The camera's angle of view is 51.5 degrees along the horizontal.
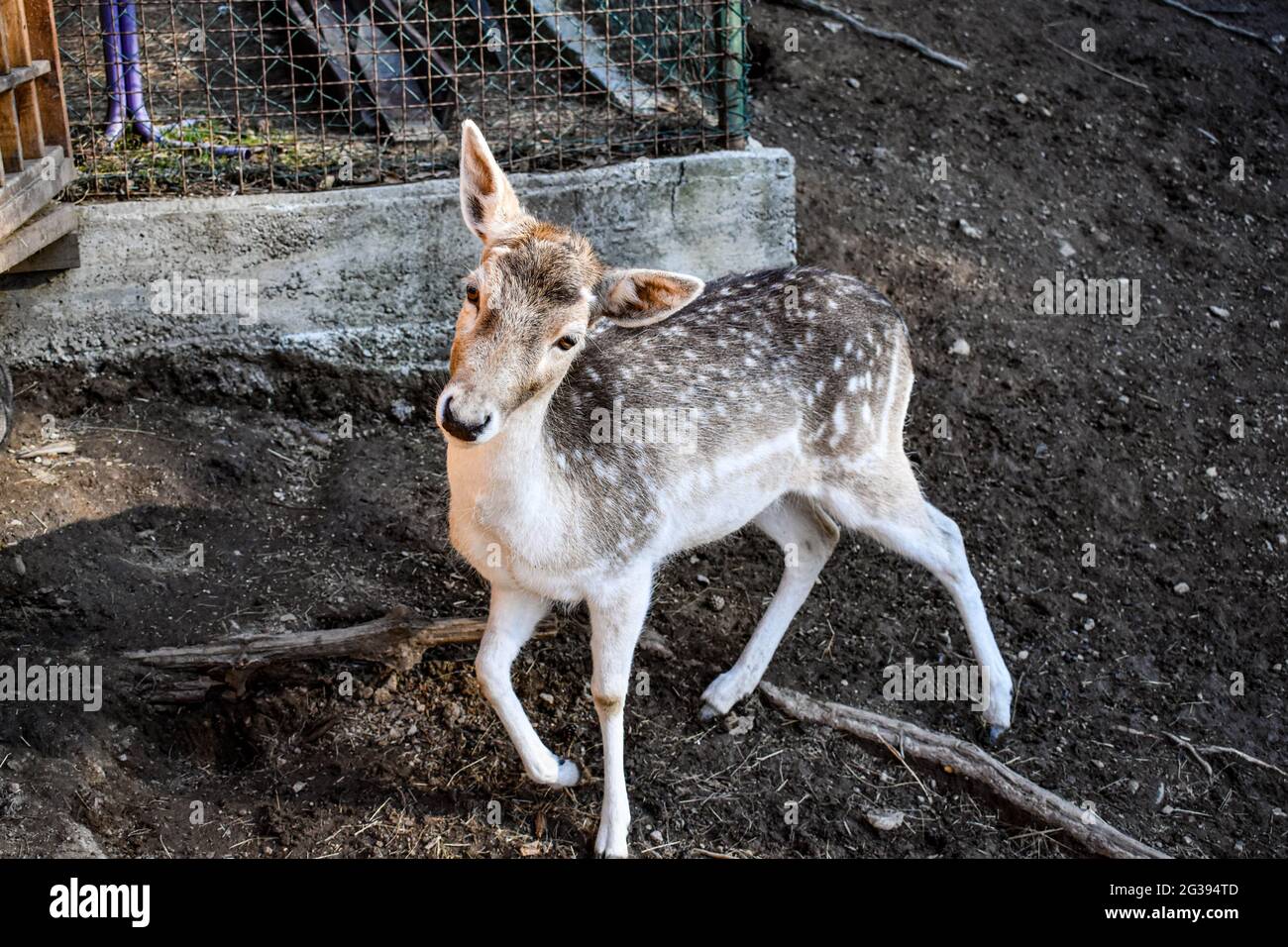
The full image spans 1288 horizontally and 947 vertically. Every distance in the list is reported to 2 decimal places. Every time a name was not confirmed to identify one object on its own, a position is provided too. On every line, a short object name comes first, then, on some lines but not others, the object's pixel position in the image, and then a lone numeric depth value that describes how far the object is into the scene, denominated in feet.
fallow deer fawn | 12.56
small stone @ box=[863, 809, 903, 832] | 14.76
